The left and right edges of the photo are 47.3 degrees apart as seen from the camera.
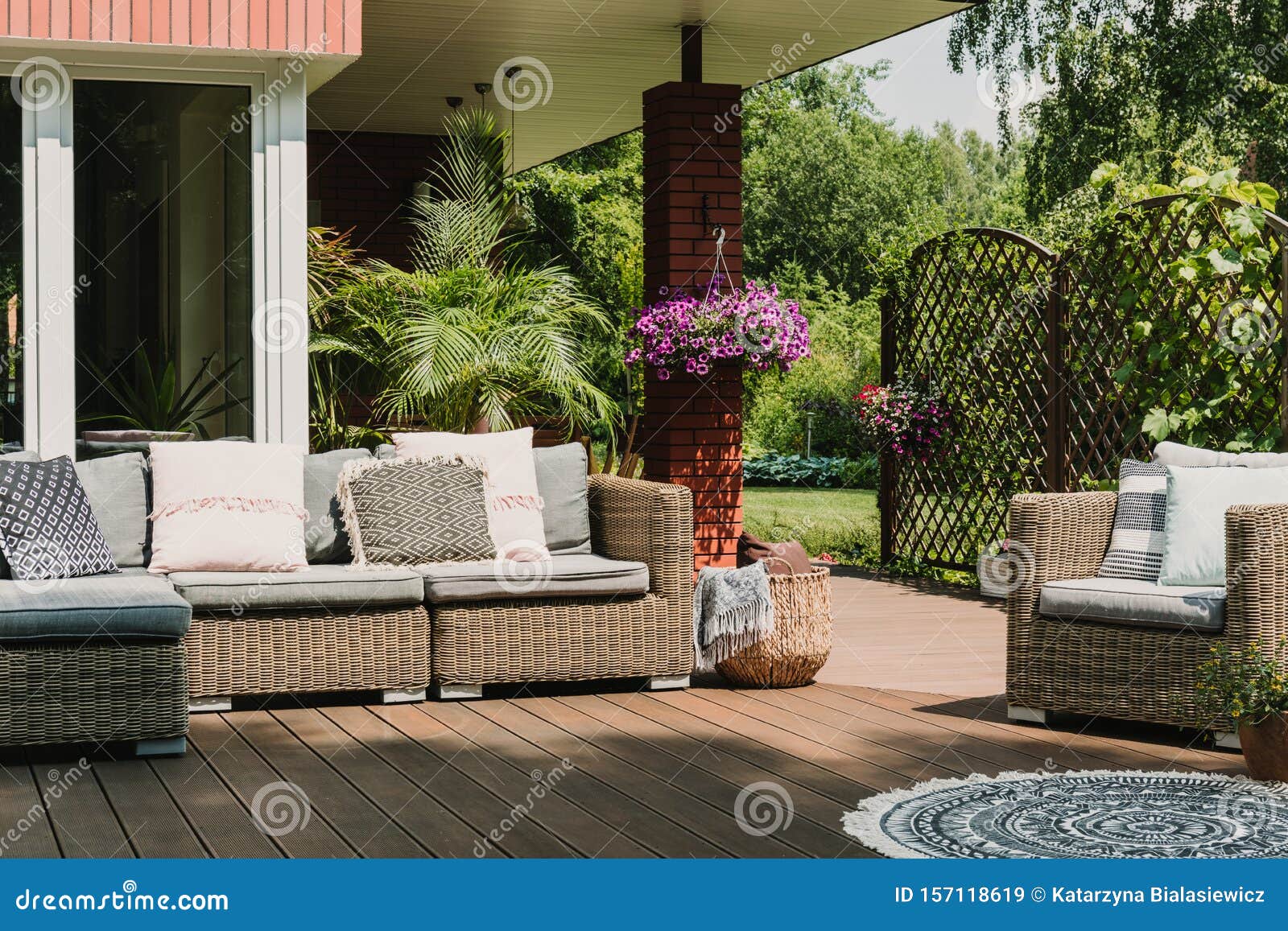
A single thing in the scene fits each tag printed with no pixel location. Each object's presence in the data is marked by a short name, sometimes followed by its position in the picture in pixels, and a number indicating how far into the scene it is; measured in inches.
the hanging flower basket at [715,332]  280.8
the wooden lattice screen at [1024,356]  256.8
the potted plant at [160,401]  216.1
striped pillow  176.7
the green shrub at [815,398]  618.2
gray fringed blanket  190.7
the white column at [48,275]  210.2
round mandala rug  121.0
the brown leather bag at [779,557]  195.0
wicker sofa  155.3
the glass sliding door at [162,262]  213.6
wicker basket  191.5
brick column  291.0
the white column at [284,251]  220.5
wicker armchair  157.8
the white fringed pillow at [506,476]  200.1
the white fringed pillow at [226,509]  184.2
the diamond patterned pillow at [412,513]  190.9
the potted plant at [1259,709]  141.6
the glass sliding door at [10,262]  209.6
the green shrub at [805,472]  580.7
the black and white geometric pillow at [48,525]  170.9
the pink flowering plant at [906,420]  310.0
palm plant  254.4
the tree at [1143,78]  466.9
